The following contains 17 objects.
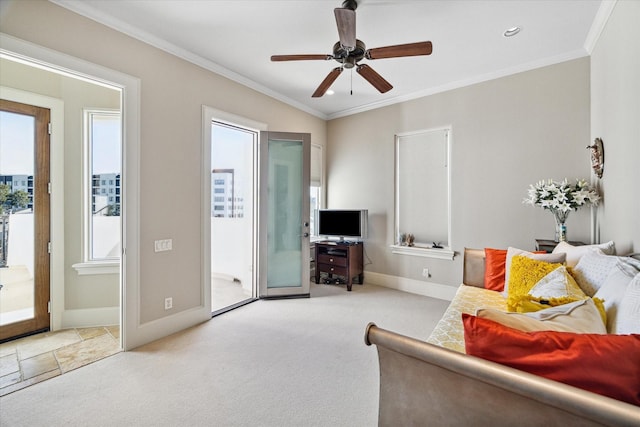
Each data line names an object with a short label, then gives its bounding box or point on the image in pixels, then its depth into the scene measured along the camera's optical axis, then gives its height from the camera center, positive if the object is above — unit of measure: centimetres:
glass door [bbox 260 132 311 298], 402 -4
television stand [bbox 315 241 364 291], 436 -77
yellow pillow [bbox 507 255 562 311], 208 -47
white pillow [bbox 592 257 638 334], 123 -38
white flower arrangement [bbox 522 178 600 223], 264 +16
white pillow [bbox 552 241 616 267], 200 -29
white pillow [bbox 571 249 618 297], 169 -37
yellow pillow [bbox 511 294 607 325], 132 -45
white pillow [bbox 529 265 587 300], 166 -47
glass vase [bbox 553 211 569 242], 275 -11
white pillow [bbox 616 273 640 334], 106 -40
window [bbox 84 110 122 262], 312 +33
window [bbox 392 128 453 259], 402 +29
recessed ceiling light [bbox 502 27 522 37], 260 +172
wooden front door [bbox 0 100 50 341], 269 -7
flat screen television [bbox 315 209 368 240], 448 -18
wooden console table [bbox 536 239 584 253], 280 -33
